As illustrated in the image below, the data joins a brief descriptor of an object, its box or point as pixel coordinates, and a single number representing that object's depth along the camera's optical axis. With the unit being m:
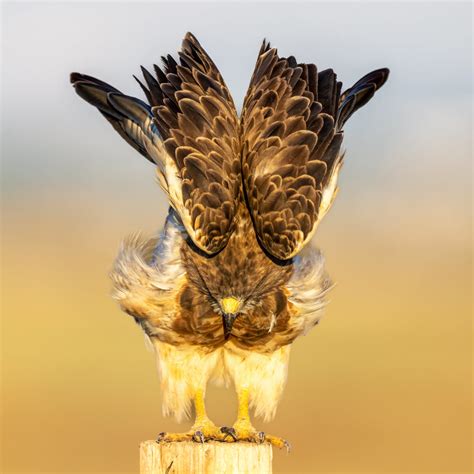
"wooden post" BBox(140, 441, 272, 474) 15.46
